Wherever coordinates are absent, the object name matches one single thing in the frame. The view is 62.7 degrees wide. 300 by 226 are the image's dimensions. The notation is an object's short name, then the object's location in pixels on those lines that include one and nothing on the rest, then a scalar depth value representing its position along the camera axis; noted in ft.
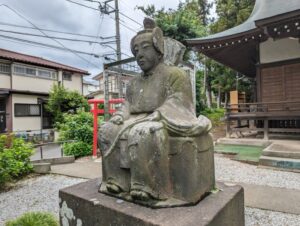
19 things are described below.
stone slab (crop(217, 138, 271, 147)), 20.98
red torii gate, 20.39
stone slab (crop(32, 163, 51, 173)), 16.75
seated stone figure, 5.64
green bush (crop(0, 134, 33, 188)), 13.67
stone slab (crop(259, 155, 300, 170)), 15.46
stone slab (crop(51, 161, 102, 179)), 15.89
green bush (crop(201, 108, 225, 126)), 39.23
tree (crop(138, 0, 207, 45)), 38.28
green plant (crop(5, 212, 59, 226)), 7.57
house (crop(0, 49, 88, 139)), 47.85
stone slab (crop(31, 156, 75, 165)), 19.70
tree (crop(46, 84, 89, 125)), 48.03
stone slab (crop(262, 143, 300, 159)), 16.29
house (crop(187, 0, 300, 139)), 22.30
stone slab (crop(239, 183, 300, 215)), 9.68
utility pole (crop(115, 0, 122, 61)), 44.75
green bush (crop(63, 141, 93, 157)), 22.29
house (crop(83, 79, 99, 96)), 85.71
